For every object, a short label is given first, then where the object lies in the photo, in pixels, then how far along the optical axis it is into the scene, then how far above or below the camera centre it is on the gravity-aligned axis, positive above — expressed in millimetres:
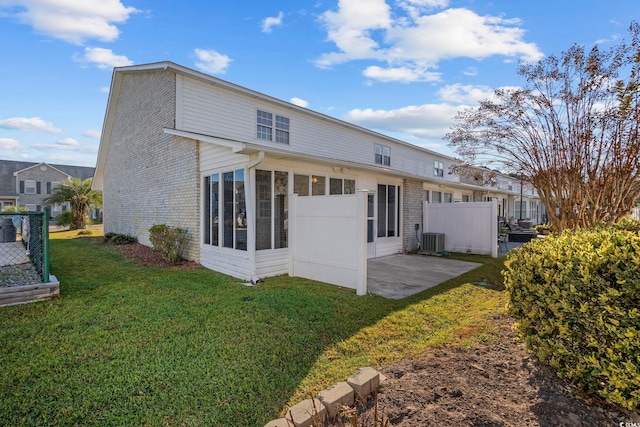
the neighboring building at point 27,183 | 35781 +2534
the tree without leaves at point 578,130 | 5652 +1521
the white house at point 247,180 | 7299 +820
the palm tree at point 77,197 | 23859 +574
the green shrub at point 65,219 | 24125 -1072
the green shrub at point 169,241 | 9320 -1057
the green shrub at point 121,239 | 13805 -1503
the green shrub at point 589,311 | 2107 -779
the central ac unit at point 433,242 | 12266 -1371
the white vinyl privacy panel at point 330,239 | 6352 -726
